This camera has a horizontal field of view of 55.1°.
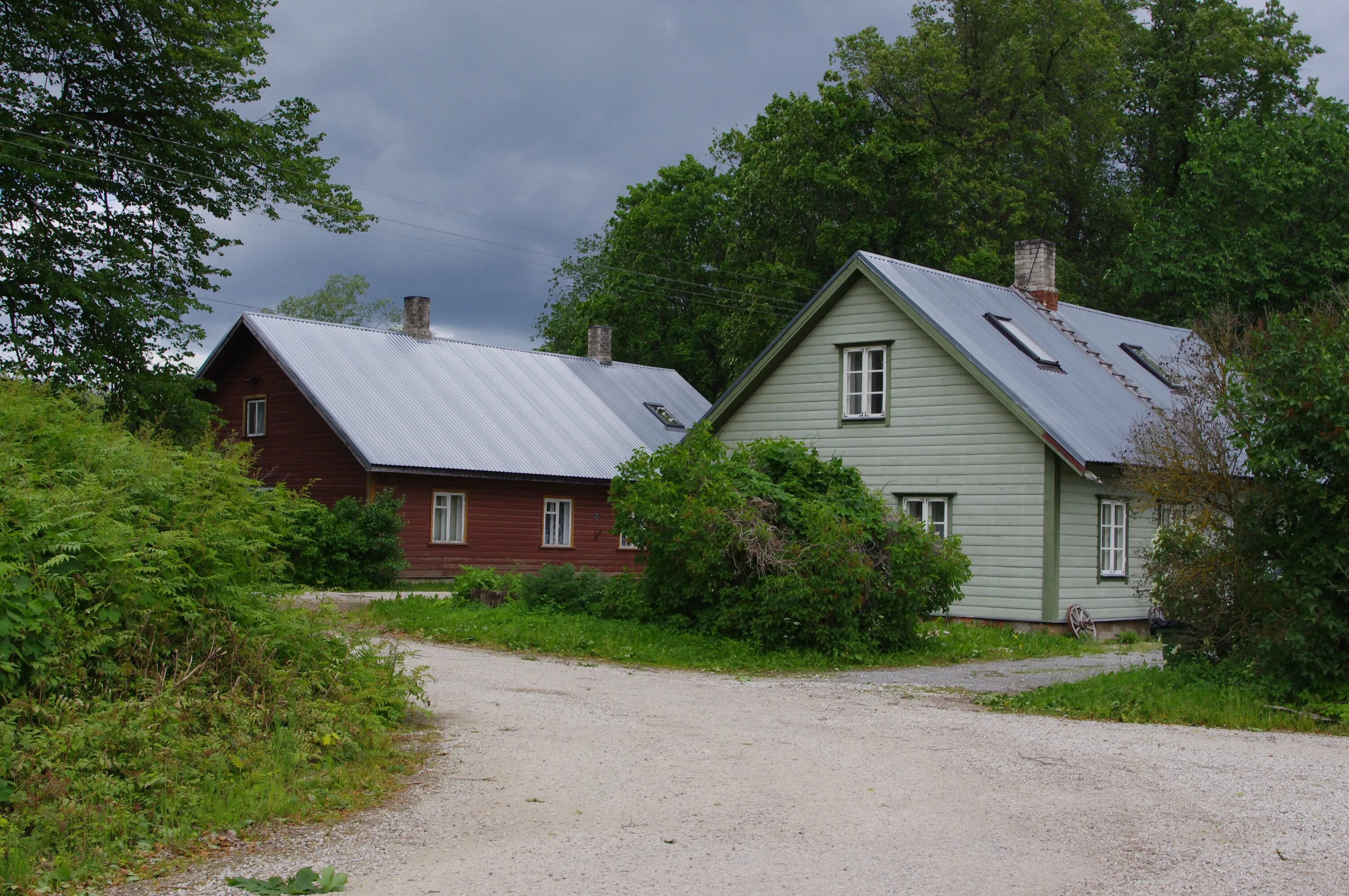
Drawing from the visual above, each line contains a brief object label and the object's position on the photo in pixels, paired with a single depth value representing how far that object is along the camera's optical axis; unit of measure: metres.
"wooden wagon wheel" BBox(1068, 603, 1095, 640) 21.78
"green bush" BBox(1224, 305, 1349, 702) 12.16
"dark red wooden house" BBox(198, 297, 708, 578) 30.22
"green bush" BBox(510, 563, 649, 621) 18.72
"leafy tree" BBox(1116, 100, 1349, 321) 33.97
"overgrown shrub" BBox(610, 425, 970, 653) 16.38
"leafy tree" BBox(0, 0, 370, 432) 24.42
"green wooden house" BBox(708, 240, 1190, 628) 22.03
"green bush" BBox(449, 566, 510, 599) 21.02
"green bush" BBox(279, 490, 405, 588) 27.06
